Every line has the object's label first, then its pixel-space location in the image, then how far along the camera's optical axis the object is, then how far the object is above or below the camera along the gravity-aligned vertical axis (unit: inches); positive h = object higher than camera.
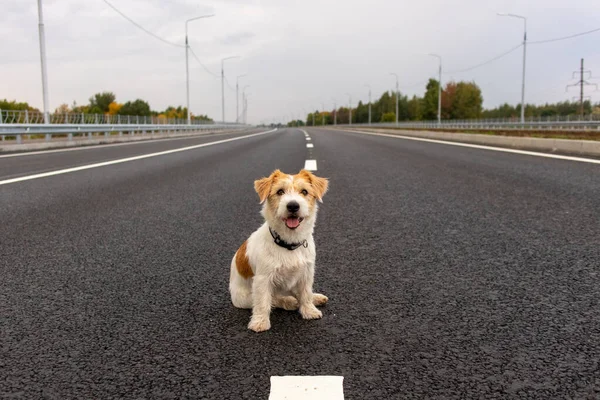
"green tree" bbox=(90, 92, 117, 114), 6530.5 +464.2
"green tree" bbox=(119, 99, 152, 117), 6535.4 +378.2
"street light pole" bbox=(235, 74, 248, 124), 4068.4 +278.7
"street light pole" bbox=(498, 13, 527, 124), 1967.6 +327.1
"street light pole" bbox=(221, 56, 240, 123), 3212.1 +278.3
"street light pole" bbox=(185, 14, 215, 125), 2174.0 +257.5
